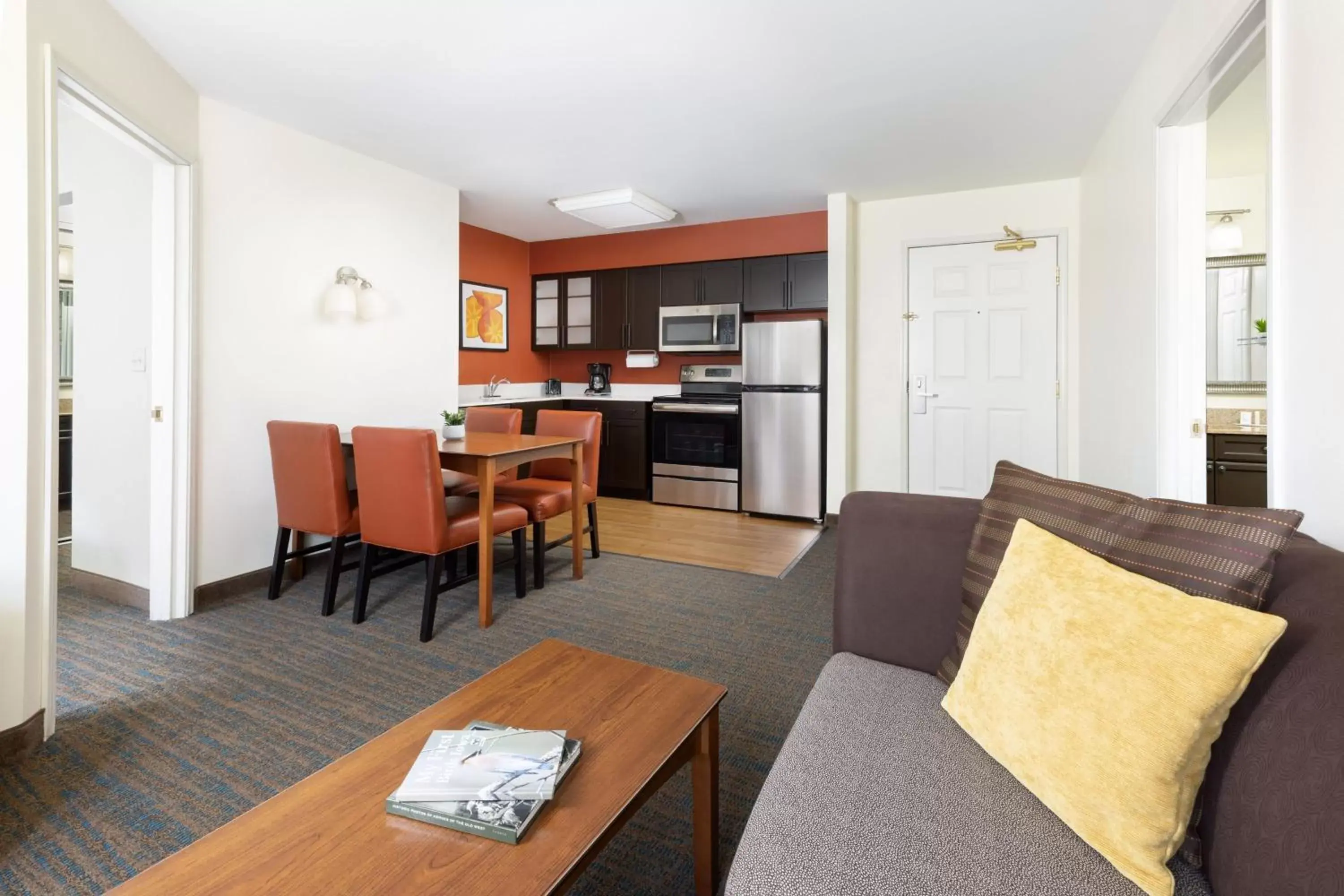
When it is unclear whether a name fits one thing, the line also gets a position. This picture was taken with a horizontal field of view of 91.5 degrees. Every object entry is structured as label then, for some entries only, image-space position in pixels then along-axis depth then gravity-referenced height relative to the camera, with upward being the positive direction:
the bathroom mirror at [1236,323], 3.90 +0.71
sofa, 0.75 -0.54
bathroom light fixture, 3.89 +1.24
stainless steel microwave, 5.68 +0.98
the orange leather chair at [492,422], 3.99 +0.10
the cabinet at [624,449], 6.06 -0.09
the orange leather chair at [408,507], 2.69 -0.29
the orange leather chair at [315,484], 2.96 -0.21
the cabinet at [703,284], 5.68 +1.38
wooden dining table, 2.87 -0.10
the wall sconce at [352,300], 3.66 +0.80
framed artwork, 5.77 +1.10
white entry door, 4.71 +0.57
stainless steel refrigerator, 5.15 +0.18
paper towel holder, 6.21 +0.77
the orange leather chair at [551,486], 3.42 -0.27
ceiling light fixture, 4.74 +1.75
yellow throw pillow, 0.84 -0.36
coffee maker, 6.53 +0.59
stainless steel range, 5.59 +0.00
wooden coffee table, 0.87 -0.57
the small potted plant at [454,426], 3.46 +0.07
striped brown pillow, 0.95 -0.16
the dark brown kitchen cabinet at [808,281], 5.33 +1.31
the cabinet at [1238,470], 3.67 -0.17
